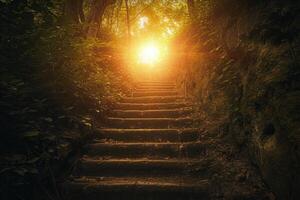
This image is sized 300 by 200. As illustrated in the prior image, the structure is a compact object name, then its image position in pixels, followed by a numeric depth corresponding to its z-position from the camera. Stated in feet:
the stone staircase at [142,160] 11.41
